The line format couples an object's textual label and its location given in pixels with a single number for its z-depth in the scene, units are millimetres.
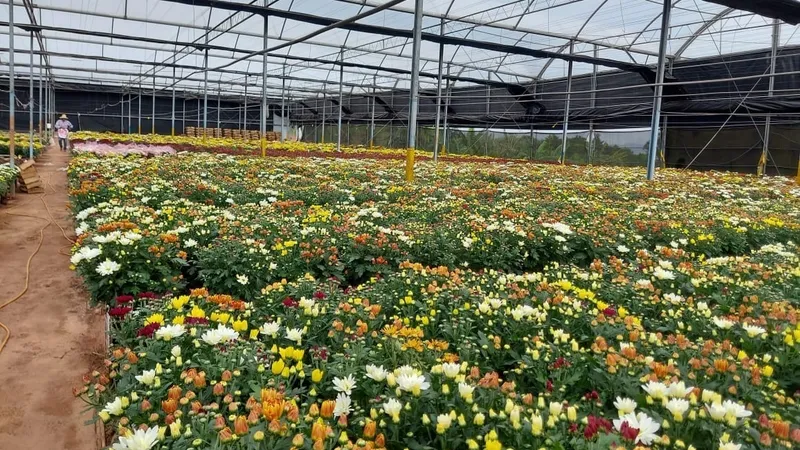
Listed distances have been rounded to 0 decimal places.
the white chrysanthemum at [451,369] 2033
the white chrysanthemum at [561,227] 5285
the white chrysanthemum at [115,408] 1900
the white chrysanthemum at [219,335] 2359
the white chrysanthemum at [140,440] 1649
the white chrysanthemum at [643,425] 1664
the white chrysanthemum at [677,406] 1771
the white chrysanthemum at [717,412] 1745
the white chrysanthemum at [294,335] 2518
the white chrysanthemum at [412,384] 1922
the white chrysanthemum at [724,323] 2820
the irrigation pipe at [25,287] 3935
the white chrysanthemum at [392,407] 1832
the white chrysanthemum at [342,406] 1873
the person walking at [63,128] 24266
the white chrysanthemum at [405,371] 2051
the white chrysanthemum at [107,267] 3523
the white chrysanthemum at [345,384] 2018
